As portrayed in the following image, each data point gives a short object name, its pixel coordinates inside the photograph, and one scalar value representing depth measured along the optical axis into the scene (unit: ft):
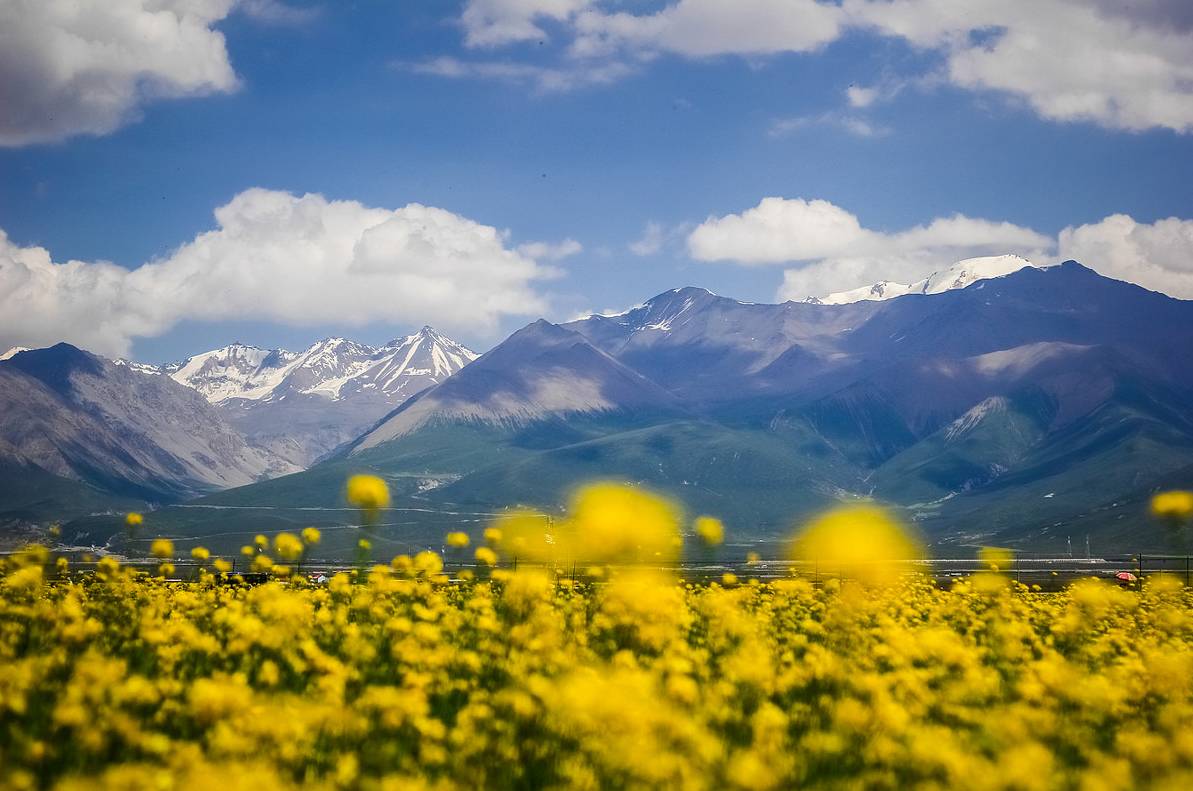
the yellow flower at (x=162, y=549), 72.71
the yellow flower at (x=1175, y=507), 78.02
